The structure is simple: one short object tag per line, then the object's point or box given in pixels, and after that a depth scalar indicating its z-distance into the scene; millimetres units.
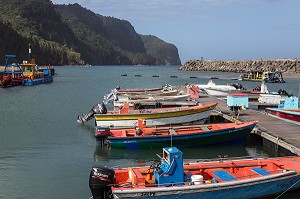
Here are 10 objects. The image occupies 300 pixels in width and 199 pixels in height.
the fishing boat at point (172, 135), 21288
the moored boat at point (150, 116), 26125
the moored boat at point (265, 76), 85500
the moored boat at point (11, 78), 67125
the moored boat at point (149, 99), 34647
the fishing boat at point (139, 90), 44519
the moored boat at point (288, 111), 25547
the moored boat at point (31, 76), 71331
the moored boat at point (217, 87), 46612
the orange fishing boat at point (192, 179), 12391
